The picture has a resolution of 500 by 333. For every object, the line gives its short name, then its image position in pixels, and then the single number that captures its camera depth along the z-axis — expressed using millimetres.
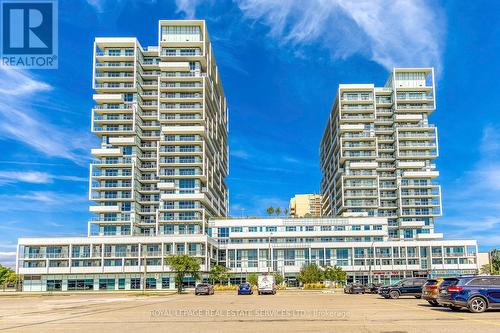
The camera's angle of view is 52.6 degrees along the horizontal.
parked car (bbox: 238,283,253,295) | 56656
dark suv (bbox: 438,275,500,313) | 24078
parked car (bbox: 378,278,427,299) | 40812
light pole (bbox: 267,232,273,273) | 109819
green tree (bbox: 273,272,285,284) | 99338
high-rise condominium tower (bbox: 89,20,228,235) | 116562
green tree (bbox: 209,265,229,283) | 98656
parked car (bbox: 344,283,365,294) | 56034
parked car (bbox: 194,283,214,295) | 59281
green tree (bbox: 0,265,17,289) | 141375
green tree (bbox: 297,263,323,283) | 98875
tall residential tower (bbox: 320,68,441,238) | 130125
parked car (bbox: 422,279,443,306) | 29250
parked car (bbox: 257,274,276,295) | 56312
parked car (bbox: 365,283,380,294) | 56250
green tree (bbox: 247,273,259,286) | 95375
